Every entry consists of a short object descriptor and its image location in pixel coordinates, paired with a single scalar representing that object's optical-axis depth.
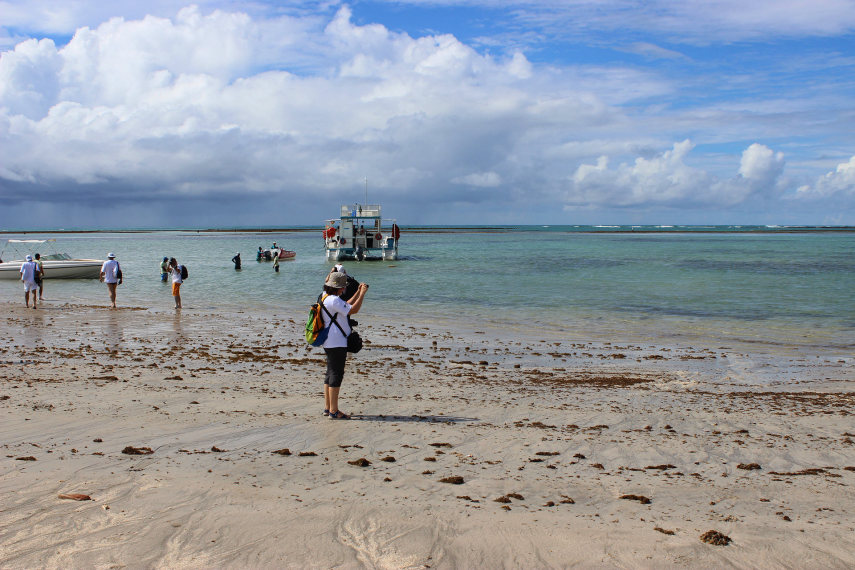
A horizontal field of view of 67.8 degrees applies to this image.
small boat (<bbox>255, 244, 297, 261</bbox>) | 52.56
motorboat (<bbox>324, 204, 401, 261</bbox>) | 53.72
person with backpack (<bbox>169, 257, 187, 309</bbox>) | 20.97
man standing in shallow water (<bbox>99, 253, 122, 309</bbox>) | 20.77
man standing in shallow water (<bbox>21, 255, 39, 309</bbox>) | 20.39
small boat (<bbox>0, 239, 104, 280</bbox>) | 32.91
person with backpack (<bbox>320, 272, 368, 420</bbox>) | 7.35
